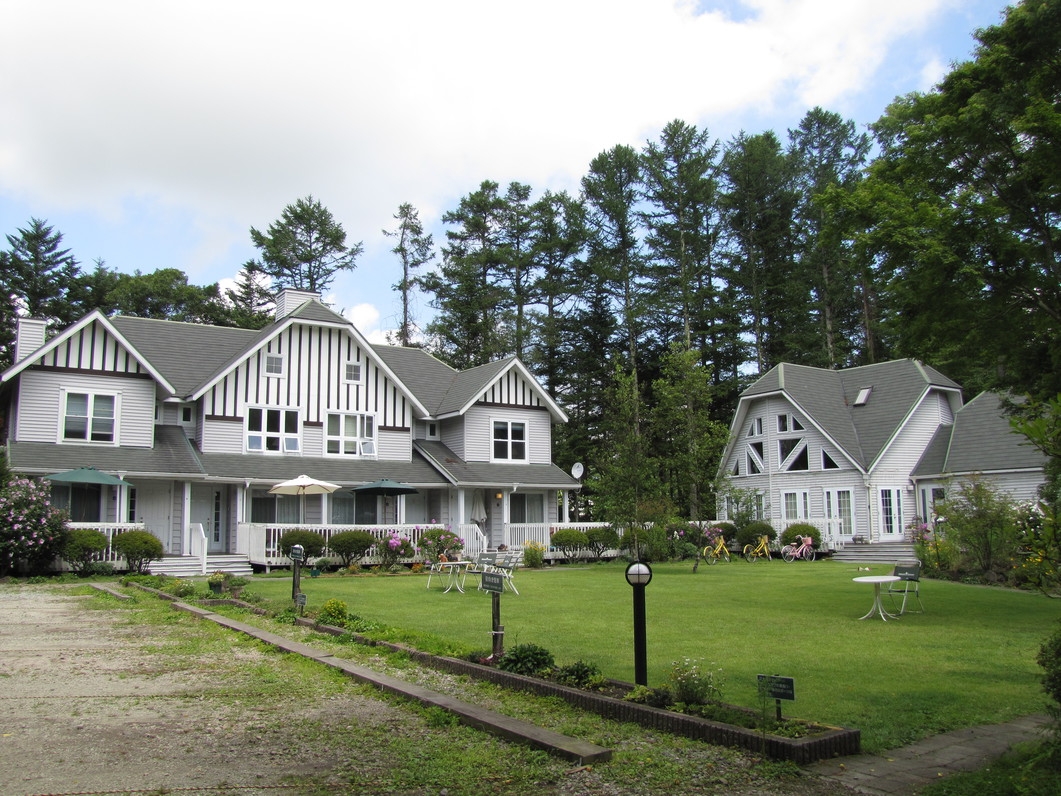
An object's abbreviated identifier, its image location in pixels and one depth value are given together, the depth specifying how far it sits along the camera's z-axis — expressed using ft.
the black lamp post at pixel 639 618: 24.67
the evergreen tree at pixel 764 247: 161.58
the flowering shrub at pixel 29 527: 67.92
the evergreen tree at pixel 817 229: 159.43
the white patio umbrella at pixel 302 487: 77.41
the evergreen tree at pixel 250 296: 166.71
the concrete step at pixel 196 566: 77.36
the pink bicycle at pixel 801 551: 107.85
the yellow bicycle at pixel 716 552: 98.99
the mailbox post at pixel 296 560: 49.39
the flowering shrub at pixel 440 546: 83.82
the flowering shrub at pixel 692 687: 22.75
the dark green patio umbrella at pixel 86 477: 75.10
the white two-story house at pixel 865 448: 112.98
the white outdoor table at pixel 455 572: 60.63
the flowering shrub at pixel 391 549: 82.97
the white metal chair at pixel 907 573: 45.73
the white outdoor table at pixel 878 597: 42.60
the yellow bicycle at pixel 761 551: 107.99
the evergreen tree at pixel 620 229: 157.69
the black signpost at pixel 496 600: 30.37
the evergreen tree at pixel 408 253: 172.76
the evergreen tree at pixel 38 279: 172.45
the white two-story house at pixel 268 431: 83.10
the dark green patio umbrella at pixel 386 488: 87.66
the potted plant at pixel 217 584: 55.33
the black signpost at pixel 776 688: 19.66
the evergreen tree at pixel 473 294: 161.07
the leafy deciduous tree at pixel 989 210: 39.06
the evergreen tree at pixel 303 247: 170.19
